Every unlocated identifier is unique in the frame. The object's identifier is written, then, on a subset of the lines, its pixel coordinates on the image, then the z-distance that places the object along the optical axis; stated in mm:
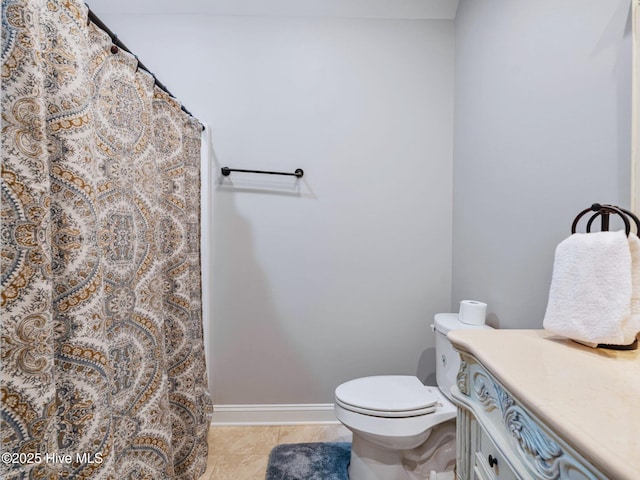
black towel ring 684
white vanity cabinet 374
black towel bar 1648
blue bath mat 1351
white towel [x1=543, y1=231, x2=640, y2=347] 630
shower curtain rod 763
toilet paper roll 1236
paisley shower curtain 564
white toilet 1156
